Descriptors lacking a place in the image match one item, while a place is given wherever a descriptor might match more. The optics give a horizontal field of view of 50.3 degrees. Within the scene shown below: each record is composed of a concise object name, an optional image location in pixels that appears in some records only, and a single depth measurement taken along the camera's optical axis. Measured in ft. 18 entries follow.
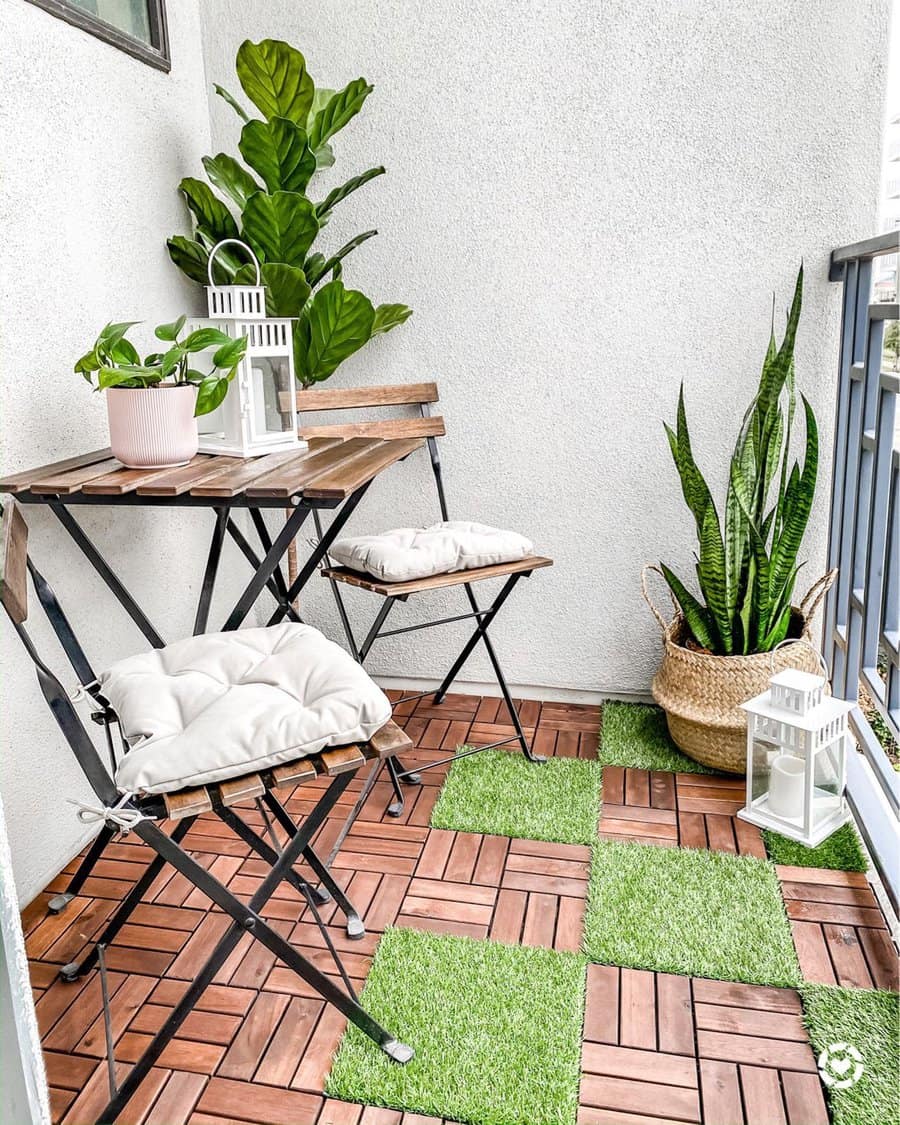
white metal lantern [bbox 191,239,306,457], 7.34
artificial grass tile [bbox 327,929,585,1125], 5.24
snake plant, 8.46
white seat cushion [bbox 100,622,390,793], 4.82
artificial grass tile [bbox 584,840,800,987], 6.28
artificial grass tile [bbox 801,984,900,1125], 5.11
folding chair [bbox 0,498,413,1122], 4.79
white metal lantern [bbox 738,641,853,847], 7.24
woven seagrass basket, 8.54
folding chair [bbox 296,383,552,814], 8.08
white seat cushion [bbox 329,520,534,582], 7.96
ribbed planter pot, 6.68
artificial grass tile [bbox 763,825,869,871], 7.40
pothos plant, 6.56
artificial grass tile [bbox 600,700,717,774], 9.10
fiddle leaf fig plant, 8.52
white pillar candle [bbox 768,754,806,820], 7.46
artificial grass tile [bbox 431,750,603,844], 7.98
